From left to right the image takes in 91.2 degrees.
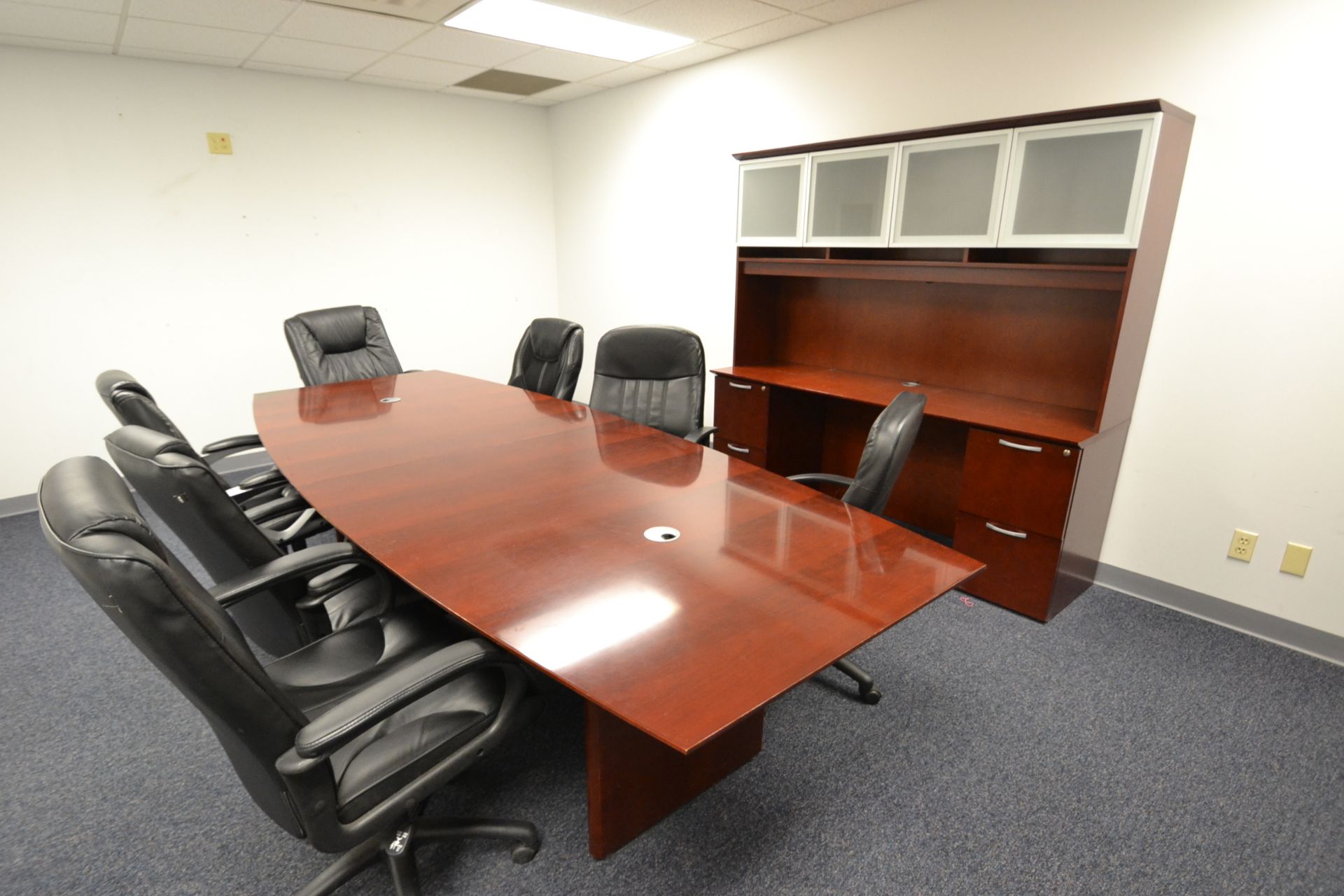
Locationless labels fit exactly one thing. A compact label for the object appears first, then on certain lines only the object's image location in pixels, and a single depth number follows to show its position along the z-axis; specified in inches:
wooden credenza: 98.8
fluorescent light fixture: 126.4
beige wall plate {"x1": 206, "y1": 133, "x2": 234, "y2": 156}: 160.9
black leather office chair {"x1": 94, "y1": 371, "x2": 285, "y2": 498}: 84.8
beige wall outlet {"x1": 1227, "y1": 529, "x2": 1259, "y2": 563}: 100.6
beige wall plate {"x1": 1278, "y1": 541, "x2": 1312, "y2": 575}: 96.0
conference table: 46.9
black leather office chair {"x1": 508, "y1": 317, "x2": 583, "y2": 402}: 137.9
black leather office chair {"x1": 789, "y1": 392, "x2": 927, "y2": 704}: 75.9
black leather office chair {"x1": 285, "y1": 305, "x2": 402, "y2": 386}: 145.5
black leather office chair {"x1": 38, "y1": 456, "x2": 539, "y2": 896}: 38.9
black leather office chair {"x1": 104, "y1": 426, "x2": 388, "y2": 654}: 59.5
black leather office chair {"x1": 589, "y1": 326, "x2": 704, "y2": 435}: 121.3
